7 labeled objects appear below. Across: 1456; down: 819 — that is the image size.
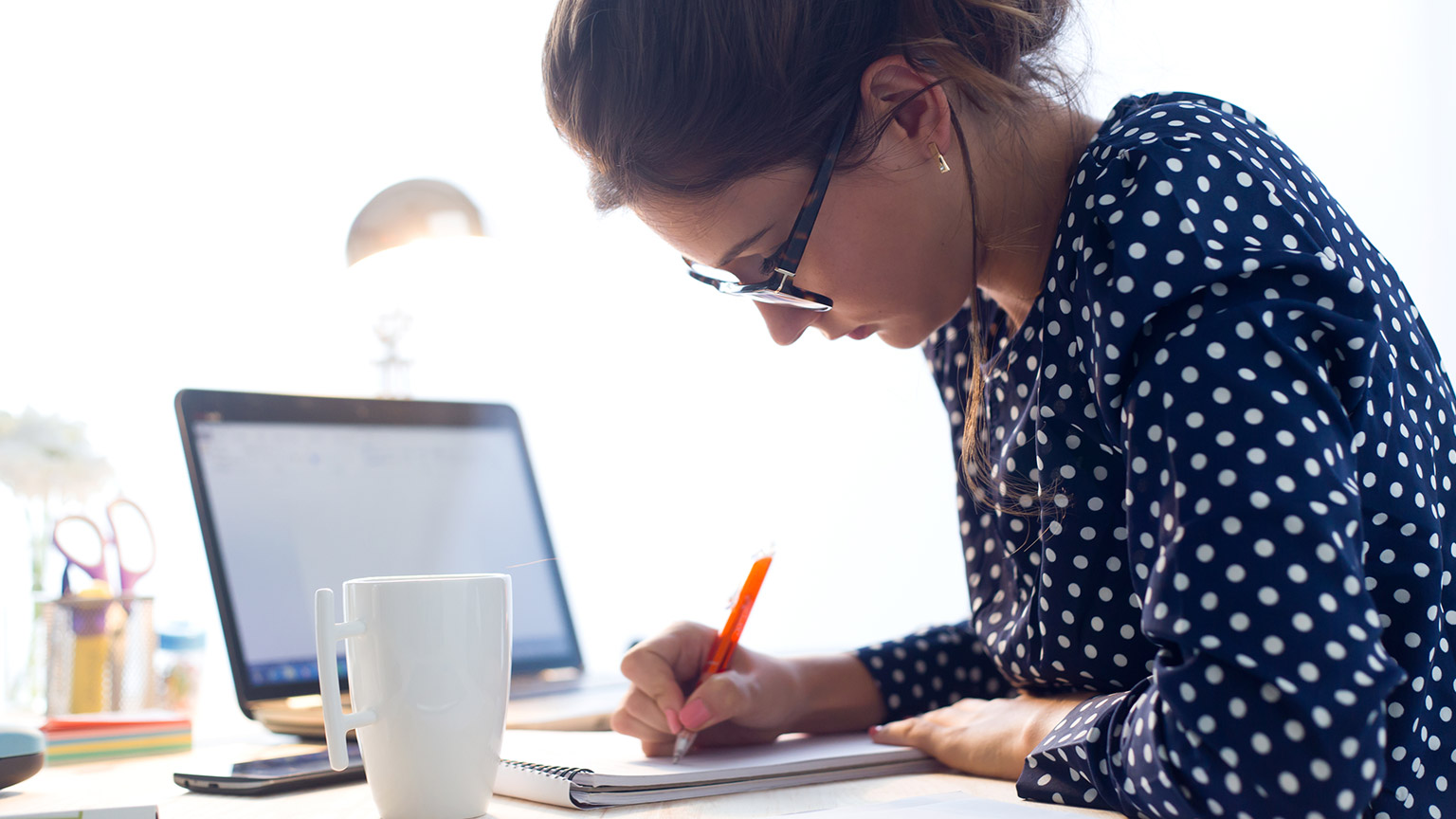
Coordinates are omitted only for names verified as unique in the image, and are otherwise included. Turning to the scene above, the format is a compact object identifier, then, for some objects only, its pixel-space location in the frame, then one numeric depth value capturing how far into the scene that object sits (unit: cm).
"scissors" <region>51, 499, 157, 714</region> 96
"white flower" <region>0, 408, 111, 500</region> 107
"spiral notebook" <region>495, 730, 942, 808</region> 57
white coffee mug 51
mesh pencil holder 96
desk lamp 120
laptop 95
